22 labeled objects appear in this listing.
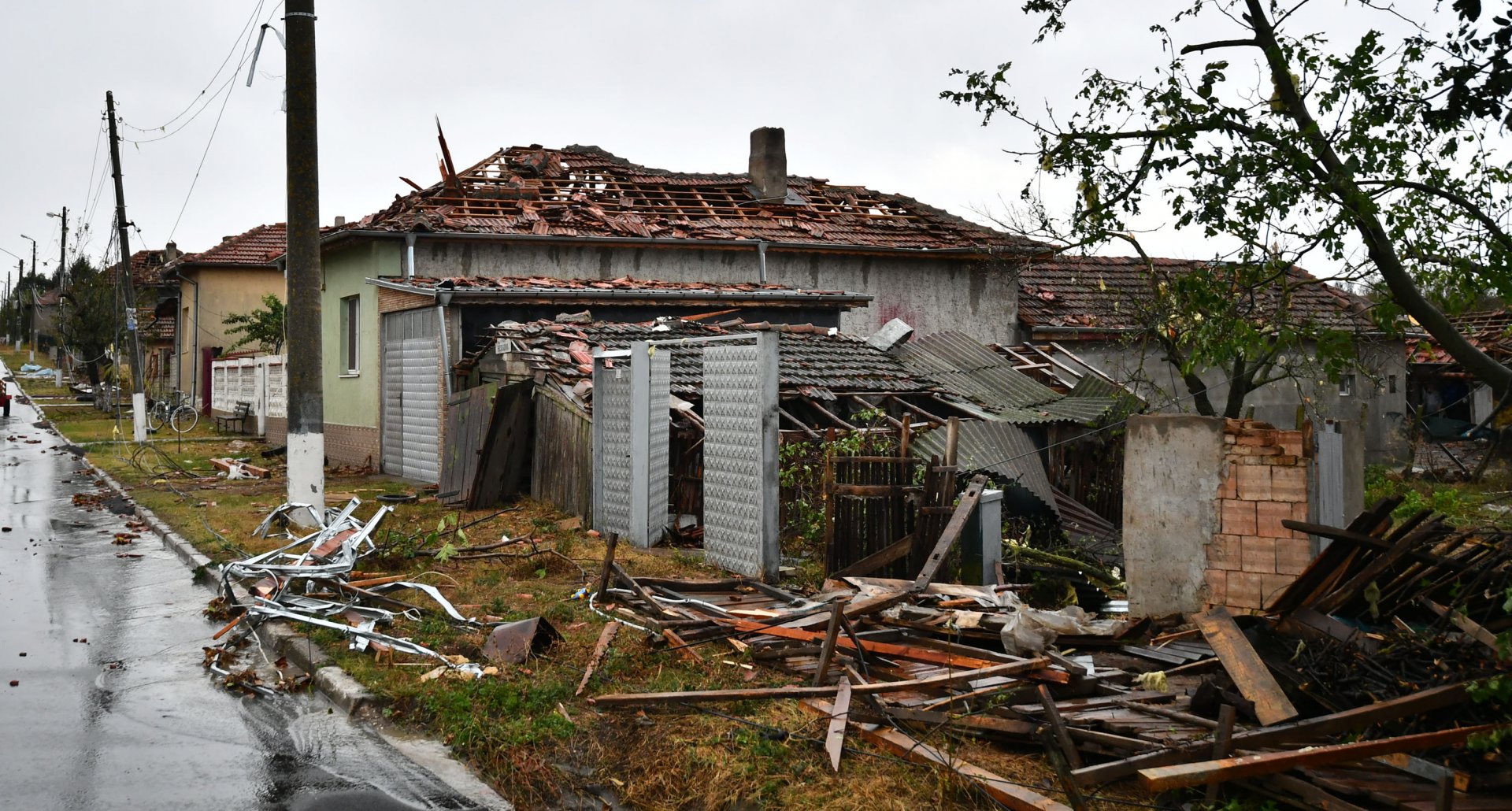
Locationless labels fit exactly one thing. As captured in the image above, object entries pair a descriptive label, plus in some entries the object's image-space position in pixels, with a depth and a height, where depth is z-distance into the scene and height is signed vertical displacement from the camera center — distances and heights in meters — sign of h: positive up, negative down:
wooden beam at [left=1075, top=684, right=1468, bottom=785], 4.78 -1.41
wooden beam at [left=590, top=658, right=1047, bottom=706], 5.96 -1.53
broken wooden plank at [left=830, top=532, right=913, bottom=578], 9.54 -1.40
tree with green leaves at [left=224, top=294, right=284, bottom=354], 36.88 +1.82
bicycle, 36.16 -1.07
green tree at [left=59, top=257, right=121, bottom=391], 52.62 +3.00
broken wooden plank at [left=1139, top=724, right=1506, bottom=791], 4.57 -1.46
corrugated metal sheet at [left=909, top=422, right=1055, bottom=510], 13.55 -0.82
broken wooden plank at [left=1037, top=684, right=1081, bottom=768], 5.07 -1.50
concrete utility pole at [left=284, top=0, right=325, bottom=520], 13.13 +1.28
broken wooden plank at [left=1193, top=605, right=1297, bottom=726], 5.33 -1.36
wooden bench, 34.31 -0.96
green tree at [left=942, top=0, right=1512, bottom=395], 6.58 +1.31
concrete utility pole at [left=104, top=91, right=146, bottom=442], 30.92 +2.18
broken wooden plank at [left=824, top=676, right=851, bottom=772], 5.39 -1.61
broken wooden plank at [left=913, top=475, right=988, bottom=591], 8.28 -1.07
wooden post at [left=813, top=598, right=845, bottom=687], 6.30 -1.38
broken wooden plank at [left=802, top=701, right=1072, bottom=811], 4.73 -1.64
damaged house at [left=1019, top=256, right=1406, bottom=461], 24.36 +0.98
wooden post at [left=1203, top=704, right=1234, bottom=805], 4.71 -1.39
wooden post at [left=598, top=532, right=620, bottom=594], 9.06 -1.42
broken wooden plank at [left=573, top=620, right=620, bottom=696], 6.87 -1.62
